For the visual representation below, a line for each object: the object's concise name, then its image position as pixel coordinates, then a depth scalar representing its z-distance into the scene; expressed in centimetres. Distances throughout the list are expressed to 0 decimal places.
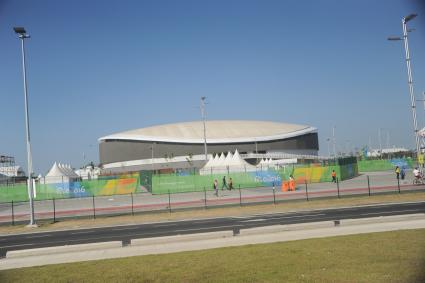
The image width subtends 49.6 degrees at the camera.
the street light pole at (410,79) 3303
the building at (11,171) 11002
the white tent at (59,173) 5187
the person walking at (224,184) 4316
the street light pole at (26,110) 2736
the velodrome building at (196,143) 14938
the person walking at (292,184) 3875
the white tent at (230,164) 5184
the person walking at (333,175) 4358
